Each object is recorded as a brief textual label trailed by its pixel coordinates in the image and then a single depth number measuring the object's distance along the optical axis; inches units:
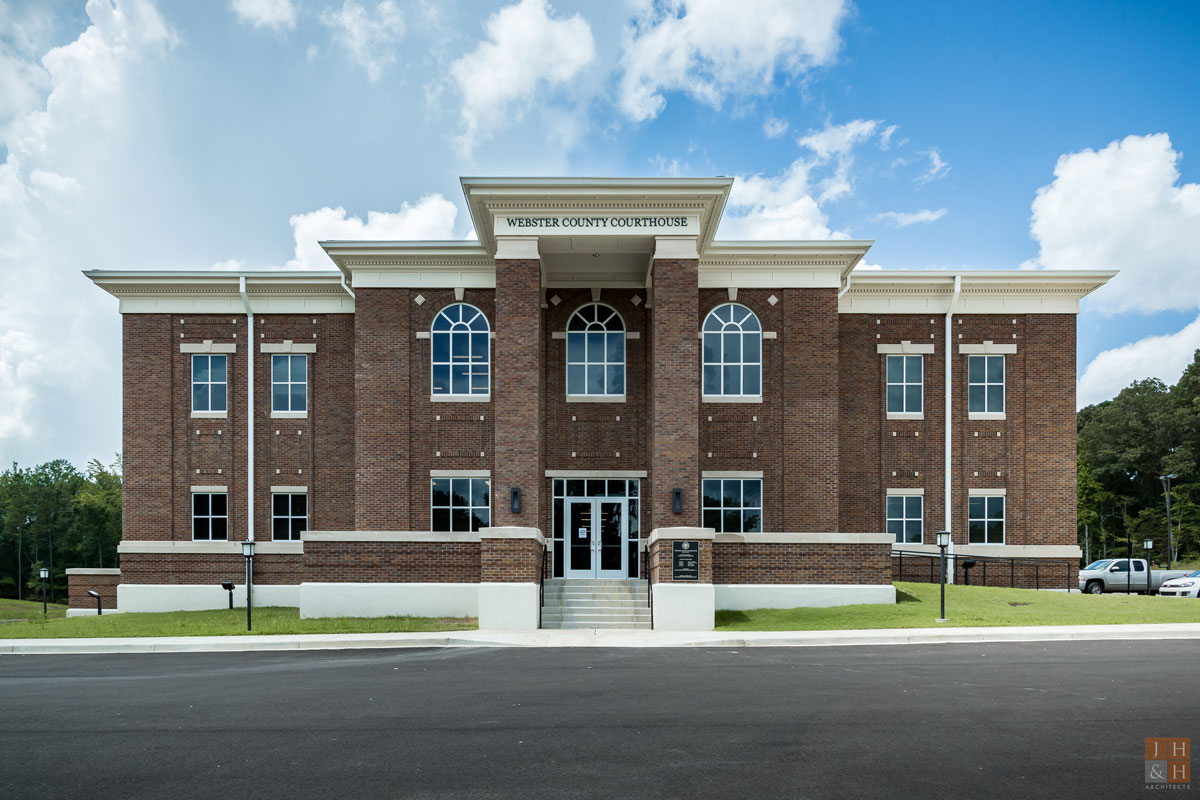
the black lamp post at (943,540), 780.8
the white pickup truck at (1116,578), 1295.5
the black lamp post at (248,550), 774.5
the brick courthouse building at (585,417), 826.2
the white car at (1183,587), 1178.6
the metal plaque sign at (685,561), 774.5
